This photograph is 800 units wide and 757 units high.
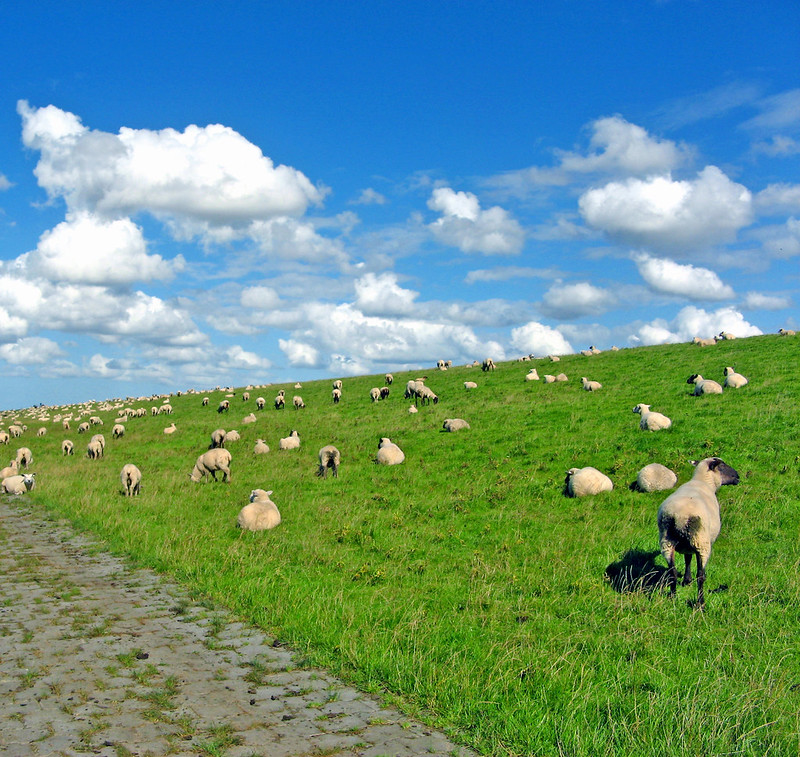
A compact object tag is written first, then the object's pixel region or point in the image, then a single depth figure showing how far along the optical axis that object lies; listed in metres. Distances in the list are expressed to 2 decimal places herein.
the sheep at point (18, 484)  27.69
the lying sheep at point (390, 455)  24.83
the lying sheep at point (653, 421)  23.44
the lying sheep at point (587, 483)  17.84
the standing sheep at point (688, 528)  10.03
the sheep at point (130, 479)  22.97
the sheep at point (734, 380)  29.31
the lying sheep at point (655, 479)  17.36
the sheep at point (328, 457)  23.80
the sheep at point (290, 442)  32.06
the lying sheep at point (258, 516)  16.61
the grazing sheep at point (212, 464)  24.62
